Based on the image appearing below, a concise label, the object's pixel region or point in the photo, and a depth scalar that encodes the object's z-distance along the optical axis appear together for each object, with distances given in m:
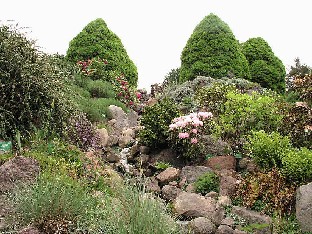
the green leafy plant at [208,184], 6.71
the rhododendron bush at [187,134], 7.52
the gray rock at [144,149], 8.04
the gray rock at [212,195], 6.45
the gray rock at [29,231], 4.03
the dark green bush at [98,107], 9.36
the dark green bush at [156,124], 7.91
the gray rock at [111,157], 7.73
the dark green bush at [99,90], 11.34
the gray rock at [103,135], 8.49
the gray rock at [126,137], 8.87
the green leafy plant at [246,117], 7.88
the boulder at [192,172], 7.08
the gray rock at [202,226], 5.43
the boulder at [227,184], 6.54
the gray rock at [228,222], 5.73
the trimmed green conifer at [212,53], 12.60
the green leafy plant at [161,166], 7.47
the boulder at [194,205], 5.92
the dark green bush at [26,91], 6.36
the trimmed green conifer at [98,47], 13.32
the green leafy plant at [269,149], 6.73
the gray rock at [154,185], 6.71
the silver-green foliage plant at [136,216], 3.94
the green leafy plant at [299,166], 6.16
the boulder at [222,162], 7.36
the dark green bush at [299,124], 6.85
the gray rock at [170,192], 6.57
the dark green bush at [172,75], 16.23
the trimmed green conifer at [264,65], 14.19
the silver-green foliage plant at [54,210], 4.25
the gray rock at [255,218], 5.66
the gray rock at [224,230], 5.48
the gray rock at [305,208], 5.61
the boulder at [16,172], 4.99
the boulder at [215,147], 7.75
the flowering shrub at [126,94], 11.93
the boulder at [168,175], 7.07
